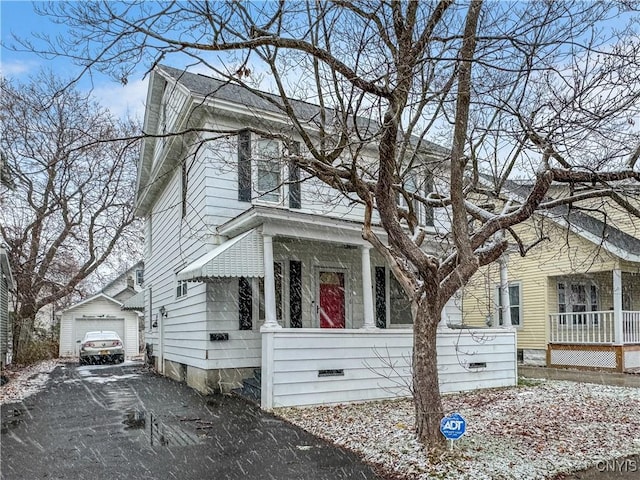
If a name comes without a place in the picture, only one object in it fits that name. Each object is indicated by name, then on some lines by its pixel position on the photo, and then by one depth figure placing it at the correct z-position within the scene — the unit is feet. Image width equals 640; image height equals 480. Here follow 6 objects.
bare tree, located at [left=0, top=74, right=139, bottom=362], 65.67
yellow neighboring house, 49.49
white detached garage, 96.32
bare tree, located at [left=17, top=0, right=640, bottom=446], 18.69
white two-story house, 31.42
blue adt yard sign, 18.49
